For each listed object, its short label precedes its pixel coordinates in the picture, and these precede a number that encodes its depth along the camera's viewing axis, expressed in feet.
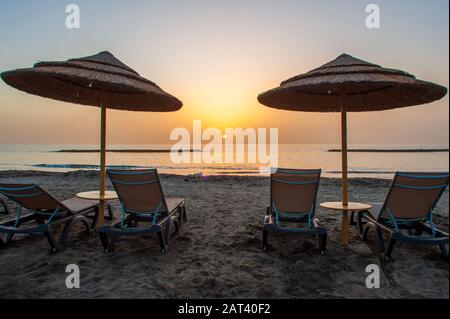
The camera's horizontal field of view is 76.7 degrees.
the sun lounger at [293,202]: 11.62
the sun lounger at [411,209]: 10.67
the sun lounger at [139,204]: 11.57
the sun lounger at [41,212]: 11.50
